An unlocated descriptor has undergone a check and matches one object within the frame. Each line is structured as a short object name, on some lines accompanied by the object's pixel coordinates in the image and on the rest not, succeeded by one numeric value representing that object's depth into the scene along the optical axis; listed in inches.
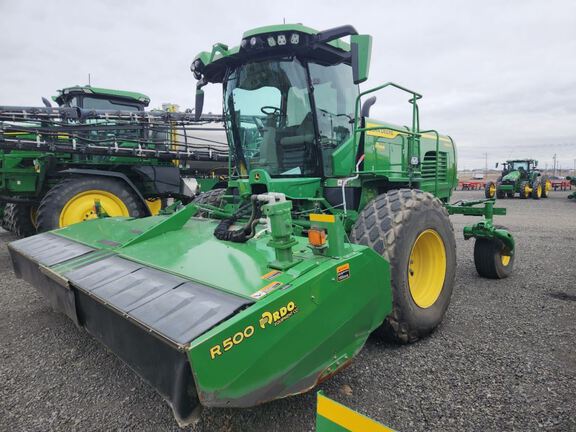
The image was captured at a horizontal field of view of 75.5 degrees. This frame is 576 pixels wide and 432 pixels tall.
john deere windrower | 65.0
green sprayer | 216.4
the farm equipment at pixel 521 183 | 779.4
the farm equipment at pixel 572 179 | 779.6
